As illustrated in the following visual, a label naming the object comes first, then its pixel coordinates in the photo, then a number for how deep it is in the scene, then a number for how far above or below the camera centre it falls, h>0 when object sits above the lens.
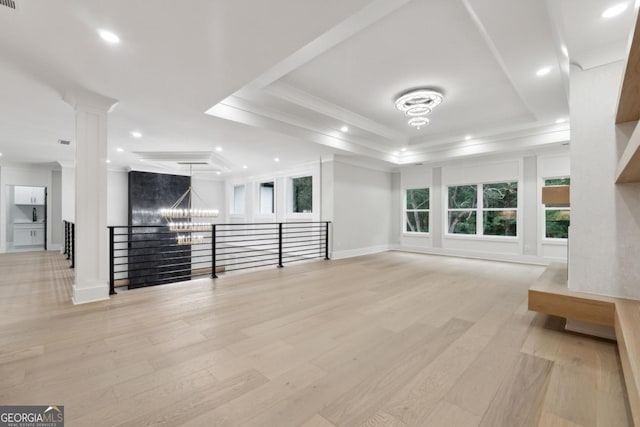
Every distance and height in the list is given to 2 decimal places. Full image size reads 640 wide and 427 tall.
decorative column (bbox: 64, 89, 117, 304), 3.19 +0.22
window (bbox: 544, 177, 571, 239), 5.73 -0.11
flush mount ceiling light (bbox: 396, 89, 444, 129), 3.82 +1.66
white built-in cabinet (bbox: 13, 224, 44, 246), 8.14 -0.63
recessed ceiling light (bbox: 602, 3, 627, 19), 1.83 +1.41
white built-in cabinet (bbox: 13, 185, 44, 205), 8.33 +0.58
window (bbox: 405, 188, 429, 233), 7.80 +0.11
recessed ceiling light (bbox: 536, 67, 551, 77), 3.16 +1.70
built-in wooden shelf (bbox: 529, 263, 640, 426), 1.27 -0.73
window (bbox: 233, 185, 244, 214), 10.21 +0.57
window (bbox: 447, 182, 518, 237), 6.39 +0.12
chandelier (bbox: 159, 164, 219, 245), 6.28 -0.26
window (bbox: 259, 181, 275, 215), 9.16 +0.61
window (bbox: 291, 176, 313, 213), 7.65 +0.57
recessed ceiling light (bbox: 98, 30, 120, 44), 2.15 +1.45
